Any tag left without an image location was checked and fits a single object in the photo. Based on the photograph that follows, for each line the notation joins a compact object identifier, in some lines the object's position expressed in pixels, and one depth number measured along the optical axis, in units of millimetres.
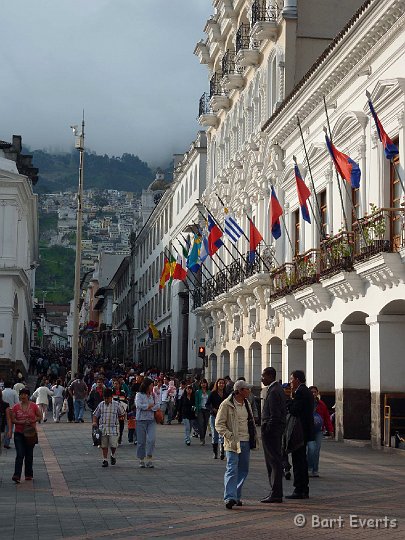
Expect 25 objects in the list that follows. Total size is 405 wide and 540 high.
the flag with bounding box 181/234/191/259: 45166
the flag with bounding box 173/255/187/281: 45188
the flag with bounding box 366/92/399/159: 21547
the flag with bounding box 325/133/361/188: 24016
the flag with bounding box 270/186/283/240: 30625
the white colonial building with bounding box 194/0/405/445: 23812
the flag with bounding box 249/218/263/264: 33406
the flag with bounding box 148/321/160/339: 64562
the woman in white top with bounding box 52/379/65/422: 35209
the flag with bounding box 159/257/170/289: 47781
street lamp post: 42062
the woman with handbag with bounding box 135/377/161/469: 19484
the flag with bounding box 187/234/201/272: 42469
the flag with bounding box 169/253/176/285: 46844
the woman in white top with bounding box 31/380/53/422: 31828
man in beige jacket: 13703
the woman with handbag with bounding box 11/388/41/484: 17219
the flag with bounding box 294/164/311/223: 27250
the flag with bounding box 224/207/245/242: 35628
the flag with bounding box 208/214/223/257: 37438
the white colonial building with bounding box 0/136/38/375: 54062
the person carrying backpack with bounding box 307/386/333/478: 17688
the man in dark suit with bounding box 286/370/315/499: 14664
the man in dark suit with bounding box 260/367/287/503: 14125
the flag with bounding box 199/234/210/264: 41128
